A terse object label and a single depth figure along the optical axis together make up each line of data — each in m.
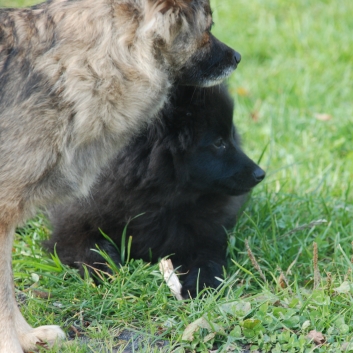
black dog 6.53
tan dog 5.20
